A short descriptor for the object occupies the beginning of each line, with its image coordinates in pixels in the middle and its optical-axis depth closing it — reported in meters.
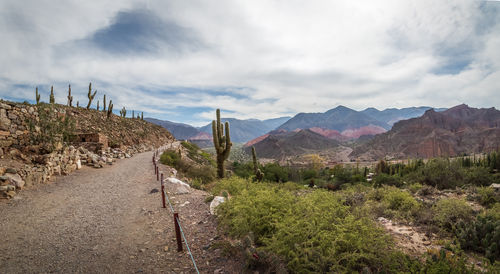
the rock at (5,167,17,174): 8.55
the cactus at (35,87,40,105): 27.57
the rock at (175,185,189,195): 9.75
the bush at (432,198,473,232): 6.20
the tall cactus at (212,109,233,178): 16.06
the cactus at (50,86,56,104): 28.32
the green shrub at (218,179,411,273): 3.51
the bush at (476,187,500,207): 8.62
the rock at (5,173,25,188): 8.31
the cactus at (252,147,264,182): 19.91
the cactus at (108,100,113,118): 36.50
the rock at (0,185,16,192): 7.64
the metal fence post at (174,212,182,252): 4.78
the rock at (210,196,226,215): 6.94
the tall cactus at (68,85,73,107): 33.72
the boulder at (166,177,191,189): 11.05
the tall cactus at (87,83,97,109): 35.78
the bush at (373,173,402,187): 19.57
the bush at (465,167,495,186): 15.12
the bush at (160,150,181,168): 18.99
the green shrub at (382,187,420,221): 7.22
